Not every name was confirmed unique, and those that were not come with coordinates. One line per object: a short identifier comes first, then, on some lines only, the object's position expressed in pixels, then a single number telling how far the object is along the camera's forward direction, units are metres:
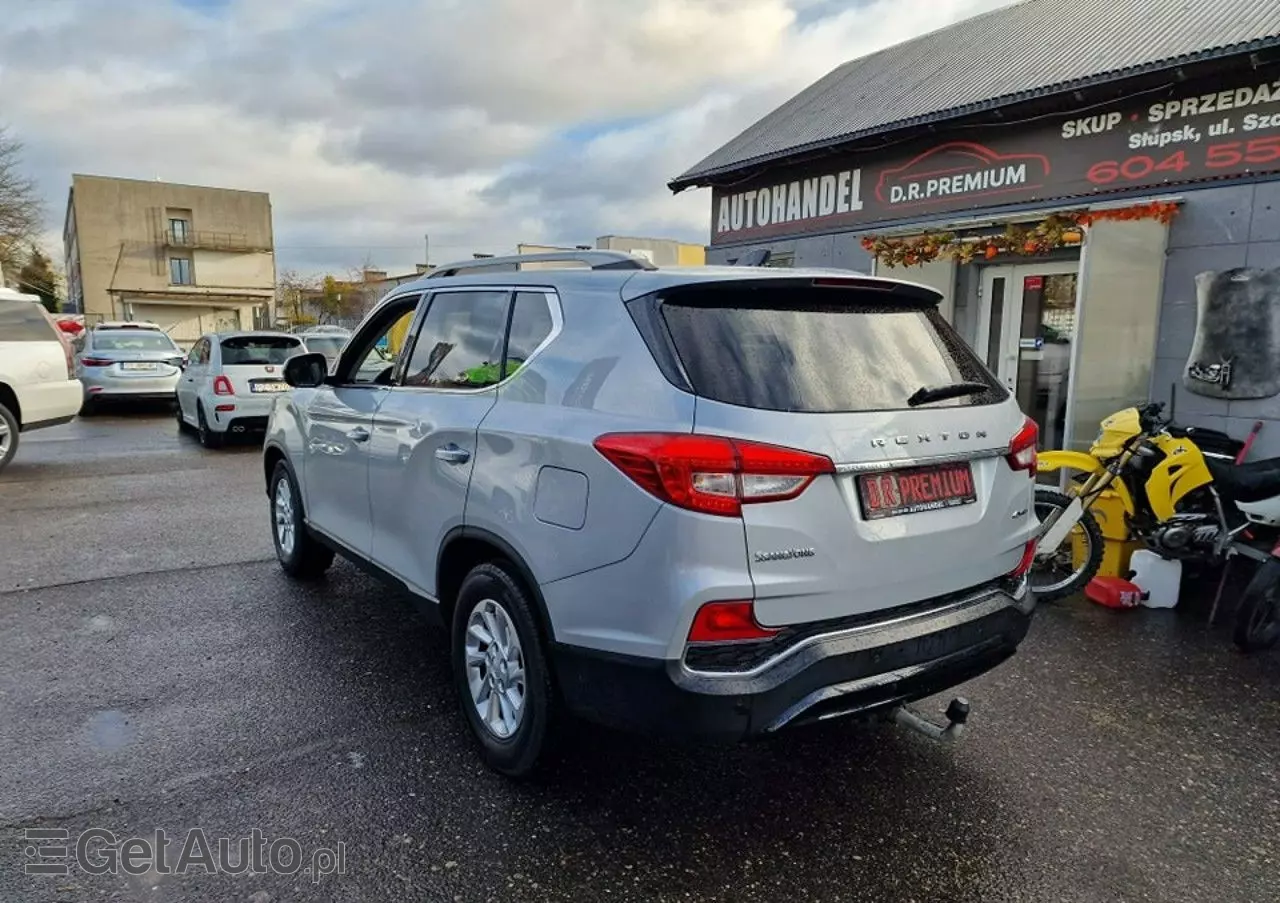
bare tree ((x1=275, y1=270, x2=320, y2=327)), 58.91
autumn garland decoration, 7.00
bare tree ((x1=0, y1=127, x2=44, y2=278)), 32.50
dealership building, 6.52
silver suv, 2.35
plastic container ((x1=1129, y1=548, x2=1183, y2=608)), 5.08
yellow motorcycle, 4.87
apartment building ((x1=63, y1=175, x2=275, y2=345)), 50.12
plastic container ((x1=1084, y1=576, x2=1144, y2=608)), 5.07
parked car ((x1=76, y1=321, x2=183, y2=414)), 13.88
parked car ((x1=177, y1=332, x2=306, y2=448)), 10.84
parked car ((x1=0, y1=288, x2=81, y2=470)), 8.96
